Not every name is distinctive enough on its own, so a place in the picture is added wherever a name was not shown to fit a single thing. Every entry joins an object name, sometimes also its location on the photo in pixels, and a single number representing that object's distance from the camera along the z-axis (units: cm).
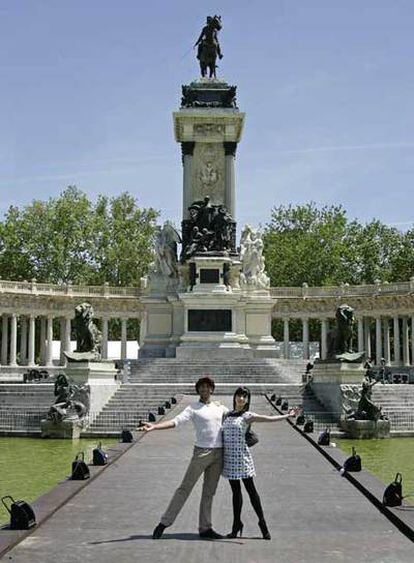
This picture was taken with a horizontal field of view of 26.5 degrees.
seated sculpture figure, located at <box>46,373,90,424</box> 2927
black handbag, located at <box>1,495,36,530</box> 1098
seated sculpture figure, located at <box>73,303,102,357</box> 3378
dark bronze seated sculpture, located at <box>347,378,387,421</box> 2870
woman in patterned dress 1054
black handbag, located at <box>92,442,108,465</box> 1698
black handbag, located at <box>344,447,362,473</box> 1625
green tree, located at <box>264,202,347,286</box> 8844
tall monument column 5006
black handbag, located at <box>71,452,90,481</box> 1509
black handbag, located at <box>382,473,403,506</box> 1261
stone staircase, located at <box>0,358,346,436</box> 3095
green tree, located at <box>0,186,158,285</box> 8581
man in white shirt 1063
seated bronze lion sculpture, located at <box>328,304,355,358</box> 3181
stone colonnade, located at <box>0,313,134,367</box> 7194
